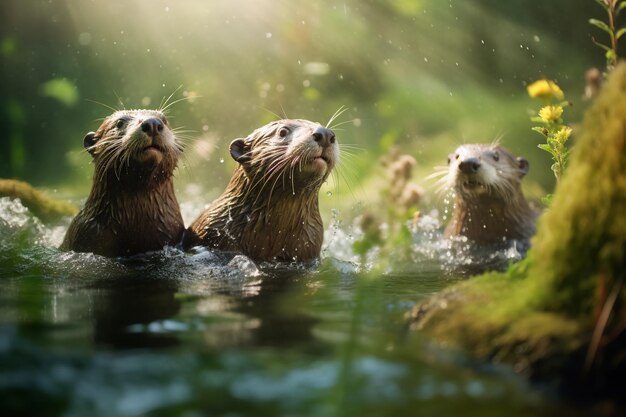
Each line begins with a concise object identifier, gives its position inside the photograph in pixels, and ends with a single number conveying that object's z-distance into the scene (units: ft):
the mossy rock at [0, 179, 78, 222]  21.24
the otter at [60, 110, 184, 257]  15.25
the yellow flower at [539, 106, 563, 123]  13.62
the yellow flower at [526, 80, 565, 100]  13.08
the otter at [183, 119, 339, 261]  15.39
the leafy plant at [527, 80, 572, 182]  13.14
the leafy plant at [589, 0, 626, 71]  10.87
